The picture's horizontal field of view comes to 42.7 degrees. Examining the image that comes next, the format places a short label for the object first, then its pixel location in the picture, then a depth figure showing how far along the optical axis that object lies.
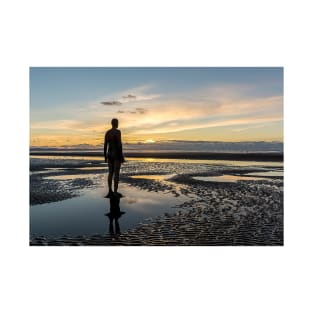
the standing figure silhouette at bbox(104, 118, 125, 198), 10.48
